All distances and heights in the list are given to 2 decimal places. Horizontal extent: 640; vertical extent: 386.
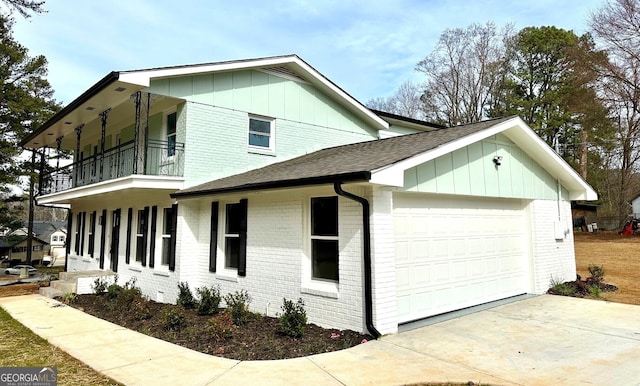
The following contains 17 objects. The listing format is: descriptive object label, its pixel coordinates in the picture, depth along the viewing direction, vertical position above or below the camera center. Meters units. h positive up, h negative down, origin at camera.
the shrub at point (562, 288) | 9.80 -1.51
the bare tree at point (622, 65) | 21.50 +8.99
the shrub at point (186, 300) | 9.38 -1.64
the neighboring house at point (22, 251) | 40.40 -2.01
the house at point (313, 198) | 6.80 +0.69
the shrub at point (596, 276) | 10.79 -1.34
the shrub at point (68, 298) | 10.84 -1.83
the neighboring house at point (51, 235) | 48.19 -0.41
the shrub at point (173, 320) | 7.46 -1.68
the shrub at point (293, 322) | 6.46 -1.51
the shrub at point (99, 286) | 11.70 -1.63
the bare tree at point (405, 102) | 34.66 +11.73
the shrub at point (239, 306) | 7.52 -1.51
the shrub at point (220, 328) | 6.50 -1.60
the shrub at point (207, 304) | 8.57 -1.58
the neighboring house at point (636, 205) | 45.31 +2.57
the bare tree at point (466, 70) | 30.28 +12.24
